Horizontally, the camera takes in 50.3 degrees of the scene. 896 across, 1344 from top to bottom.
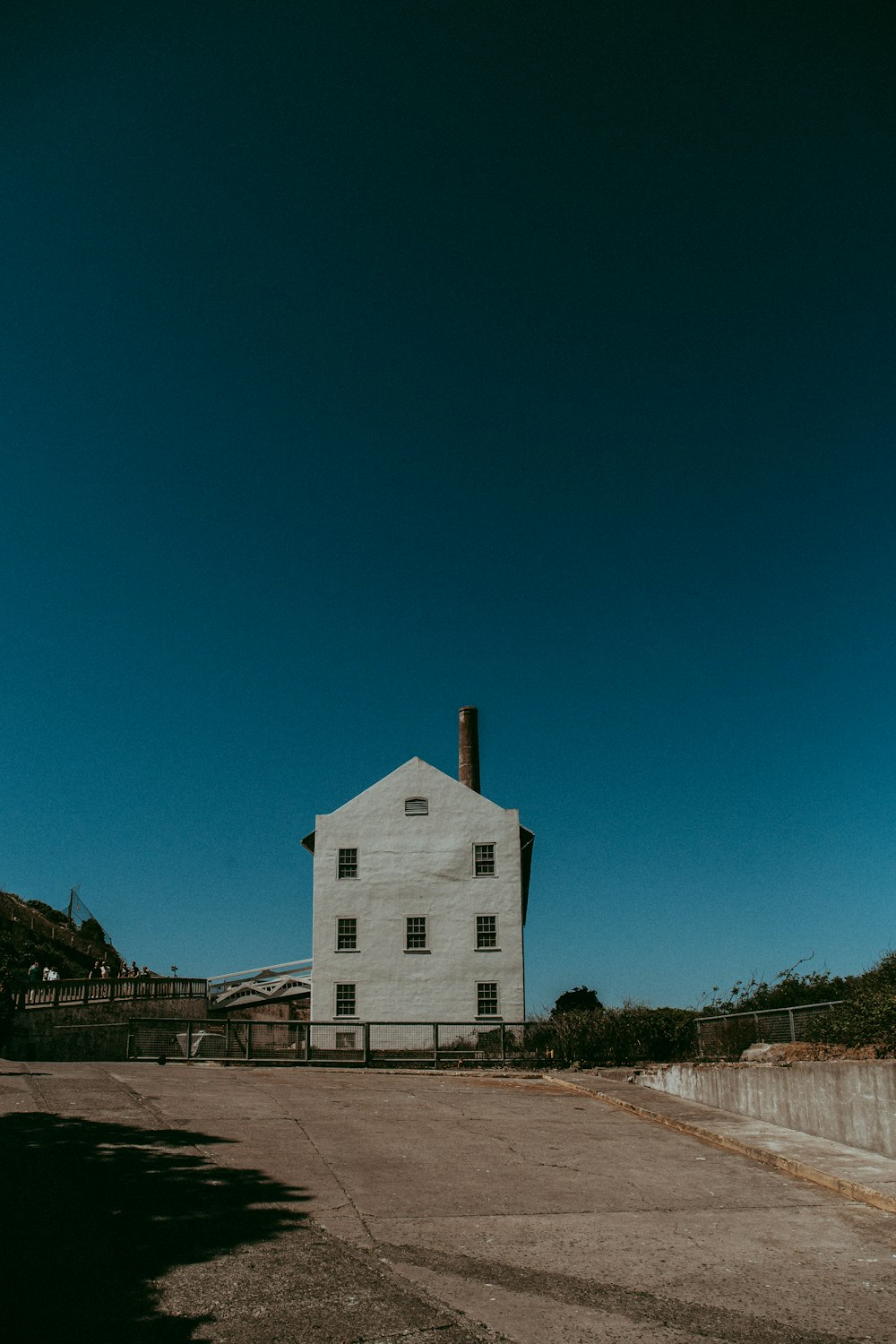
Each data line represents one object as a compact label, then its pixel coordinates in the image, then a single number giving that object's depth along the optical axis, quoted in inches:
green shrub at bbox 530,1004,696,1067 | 875.4
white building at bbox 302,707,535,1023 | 1379.2
